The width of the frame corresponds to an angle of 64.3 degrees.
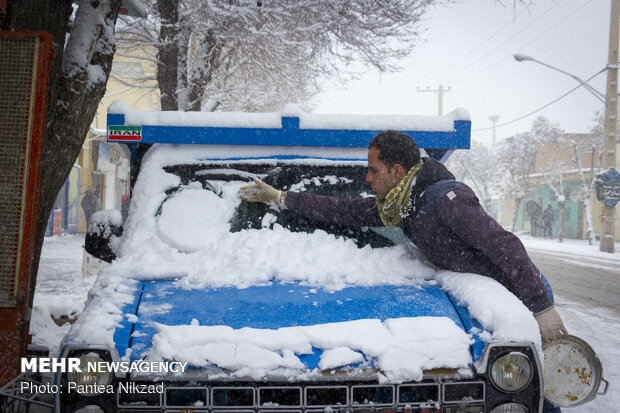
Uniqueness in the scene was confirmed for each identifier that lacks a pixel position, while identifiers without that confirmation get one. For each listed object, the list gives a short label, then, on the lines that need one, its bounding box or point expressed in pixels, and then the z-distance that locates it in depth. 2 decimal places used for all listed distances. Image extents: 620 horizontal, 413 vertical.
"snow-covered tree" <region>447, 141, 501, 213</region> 41.00
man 2.38
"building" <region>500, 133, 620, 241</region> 32.06
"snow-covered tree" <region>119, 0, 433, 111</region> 8.77
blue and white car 1.81
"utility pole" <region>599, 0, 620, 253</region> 19.09
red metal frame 2.60
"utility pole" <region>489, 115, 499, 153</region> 63.84
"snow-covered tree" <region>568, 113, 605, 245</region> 25.91
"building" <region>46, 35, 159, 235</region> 19.66
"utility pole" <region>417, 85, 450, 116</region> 42.94
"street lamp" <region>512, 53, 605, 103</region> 16.98
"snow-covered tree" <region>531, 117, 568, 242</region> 32.97
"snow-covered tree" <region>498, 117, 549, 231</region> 35.91
